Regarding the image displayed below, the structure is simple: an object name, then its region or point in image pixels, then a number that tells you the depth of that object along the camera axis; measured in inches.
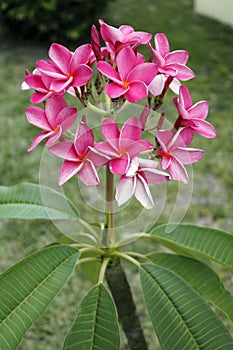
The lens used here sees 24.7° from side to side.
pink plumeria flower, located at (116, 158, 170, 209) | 31.4
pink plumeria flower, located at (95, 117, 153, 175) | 31.5
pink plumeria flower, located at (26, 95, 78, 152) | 32.7
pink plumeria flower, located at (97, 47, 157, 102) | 31.6
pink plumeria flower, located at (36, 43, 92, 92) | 32.1
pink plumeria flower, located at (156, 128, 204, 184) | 33.2
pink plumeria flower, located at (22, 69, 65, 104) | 32.8
